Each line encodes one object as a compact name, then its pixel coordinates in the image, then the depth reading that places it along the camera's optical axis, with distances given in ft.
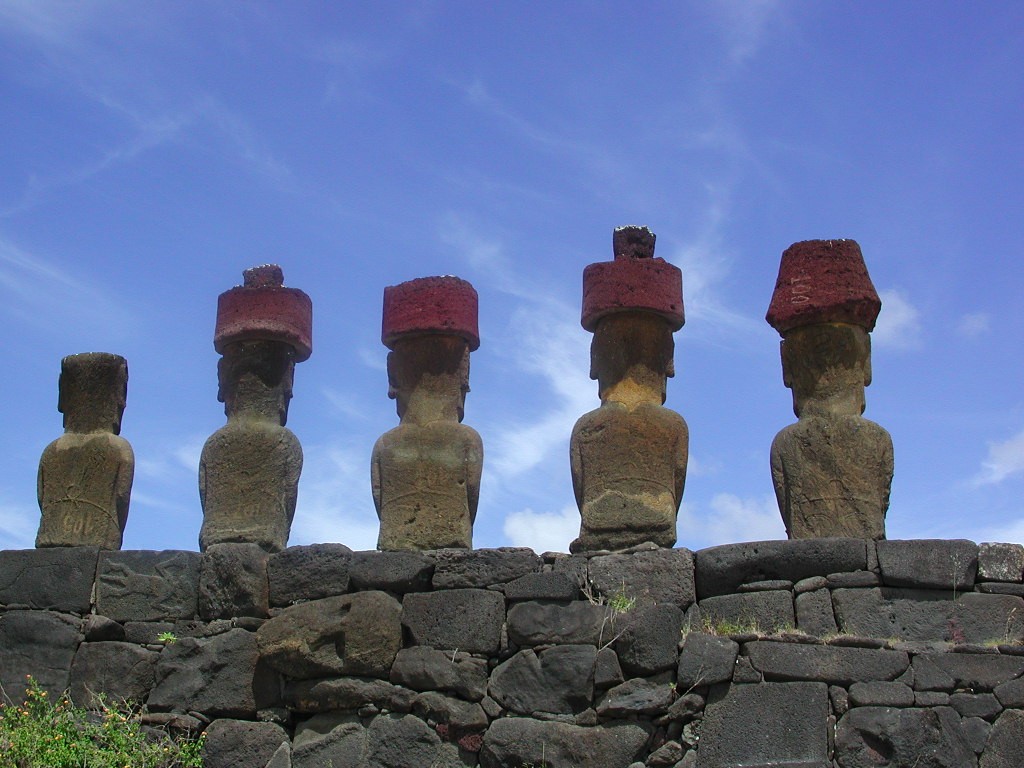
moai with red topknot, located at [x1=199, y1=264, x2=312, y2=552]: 30.68
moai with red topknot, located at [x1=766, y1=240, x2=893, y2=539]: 28.68
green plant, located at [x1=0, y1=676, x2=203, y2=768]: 27.79
